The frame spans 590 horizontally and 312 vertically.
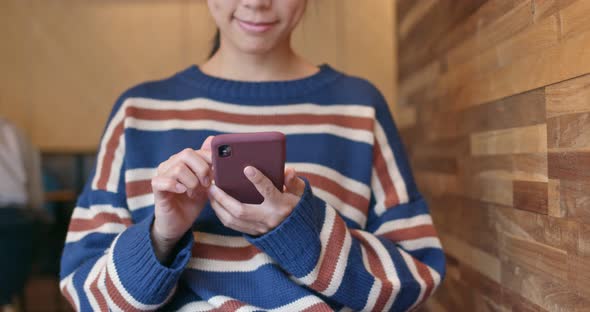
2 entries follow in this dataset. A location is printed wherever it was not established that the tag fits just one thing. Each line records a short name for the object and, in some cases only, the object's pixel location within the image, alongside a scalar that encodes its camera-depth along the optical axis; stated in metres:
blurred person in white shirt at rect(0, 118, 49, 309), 1.92
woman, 0.76
